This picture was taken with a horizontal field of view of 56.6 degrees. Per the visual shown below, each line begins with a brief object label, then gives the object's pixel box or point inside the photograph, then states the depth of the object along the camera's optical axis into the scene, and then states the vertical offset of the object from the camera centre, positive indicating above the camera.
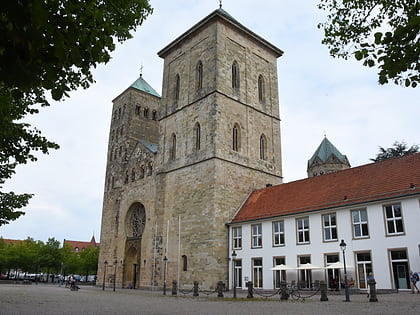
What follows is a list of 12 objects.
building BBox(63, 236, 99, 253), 102.07 +6.90
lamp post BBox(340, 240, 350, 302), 15.35 -0.71
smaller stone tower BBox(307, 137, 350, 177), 54.69 +15.63
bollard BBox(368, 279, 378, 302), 14.64 -0.63
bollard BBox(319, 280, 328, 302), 16.22 -0.72
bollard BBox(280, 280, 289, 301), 17.59 -0.81
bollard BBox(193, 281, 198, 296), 22.11 -0.86
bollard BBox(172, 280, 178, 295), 23.70 -0.99
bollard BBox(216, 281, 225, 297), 19.95 -0.81
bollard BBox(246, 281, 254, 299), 19.24 -0.81
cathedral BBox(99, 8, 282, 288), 28.16 +8.85
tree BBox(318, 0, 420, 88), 6.73 +3.97
